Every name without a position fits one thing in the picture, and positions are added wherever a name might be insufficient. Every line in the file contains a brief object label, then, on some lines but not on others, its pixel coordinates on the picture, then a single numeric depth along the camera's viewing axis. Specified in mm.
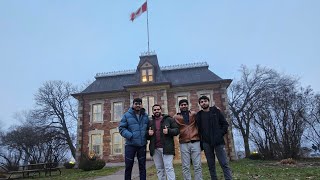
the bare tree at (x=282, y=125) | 14132
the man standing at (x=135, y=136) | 4825
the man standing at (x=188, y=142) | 4723
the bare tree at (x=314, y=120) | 17117
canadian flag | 20409
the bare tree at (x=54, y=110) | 25058
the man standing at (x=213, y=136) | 4776
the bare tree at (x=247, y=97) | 21507
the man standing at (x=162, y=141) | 4711
